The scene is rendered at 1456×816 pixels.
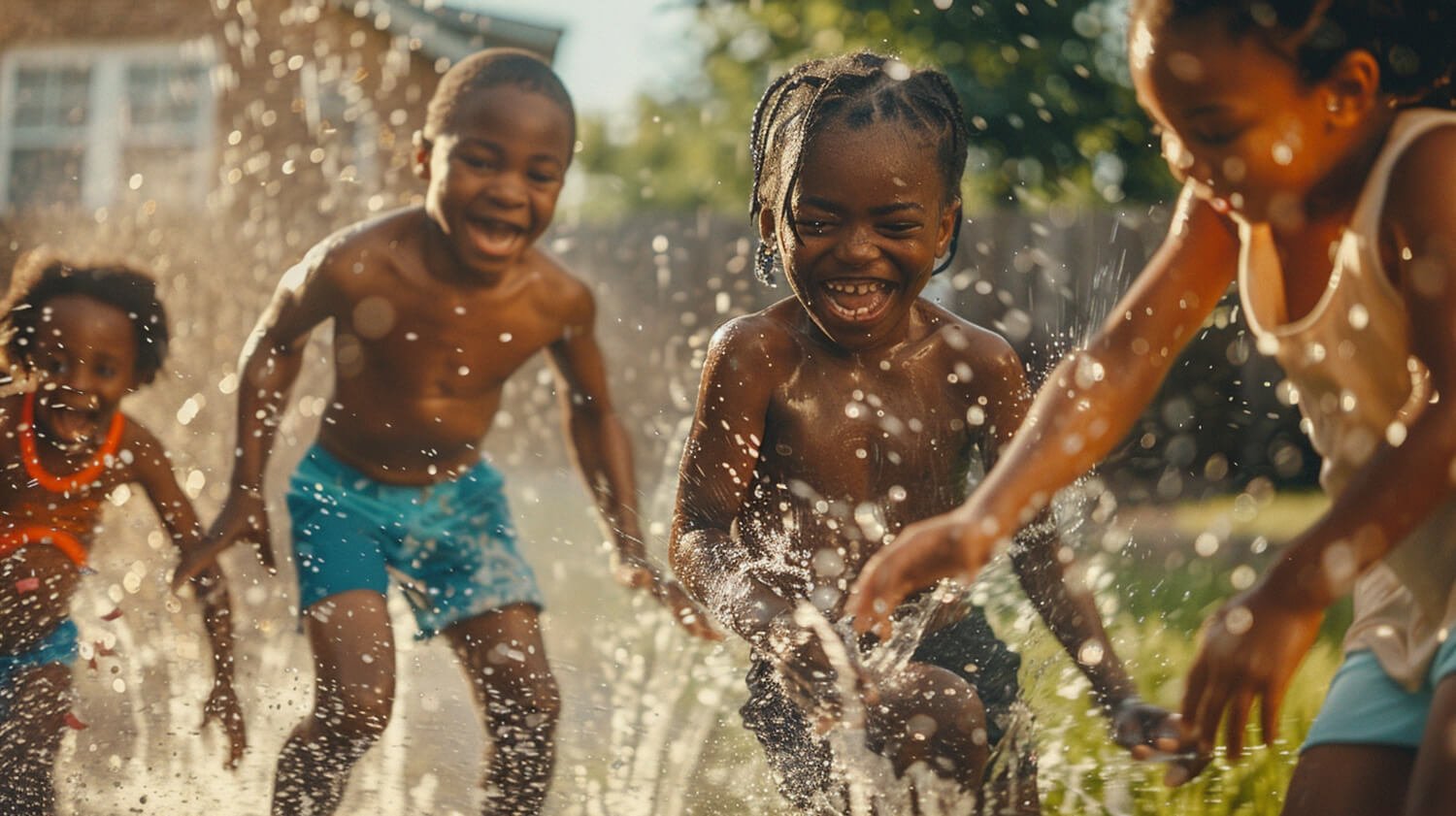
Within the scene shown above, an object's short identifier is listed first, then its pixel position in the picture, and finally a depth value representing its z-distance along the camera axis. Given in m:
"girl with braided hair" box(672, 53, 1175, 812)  2.28
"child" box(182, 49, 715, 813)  2.96
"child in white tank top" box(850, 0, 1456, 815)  1.54
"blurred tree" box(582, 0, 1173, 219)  4.13
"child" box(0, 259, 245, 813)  3.08
